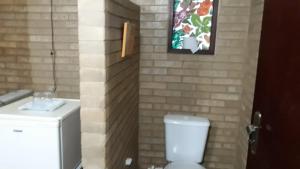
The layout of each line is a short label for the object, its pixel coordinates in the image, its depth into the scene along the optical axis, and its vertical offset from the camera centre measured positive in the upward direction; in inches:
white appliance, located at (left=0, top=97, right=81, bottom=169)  62.9 -24.1
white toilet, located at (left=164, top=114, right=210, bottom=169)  90.7 -32.5
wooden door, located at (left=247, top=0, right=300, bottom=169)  39.3 -7.0
